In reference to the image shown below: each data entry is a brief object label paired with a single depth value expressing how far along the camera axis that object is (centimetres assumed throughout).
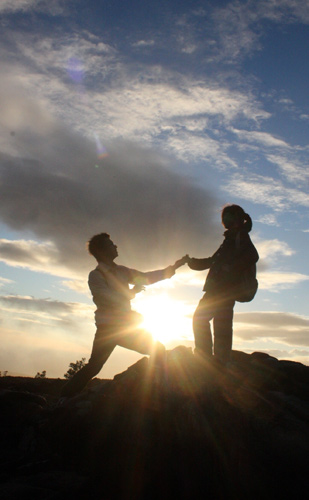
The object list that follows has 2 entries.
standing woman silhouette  720
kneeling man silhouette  751
